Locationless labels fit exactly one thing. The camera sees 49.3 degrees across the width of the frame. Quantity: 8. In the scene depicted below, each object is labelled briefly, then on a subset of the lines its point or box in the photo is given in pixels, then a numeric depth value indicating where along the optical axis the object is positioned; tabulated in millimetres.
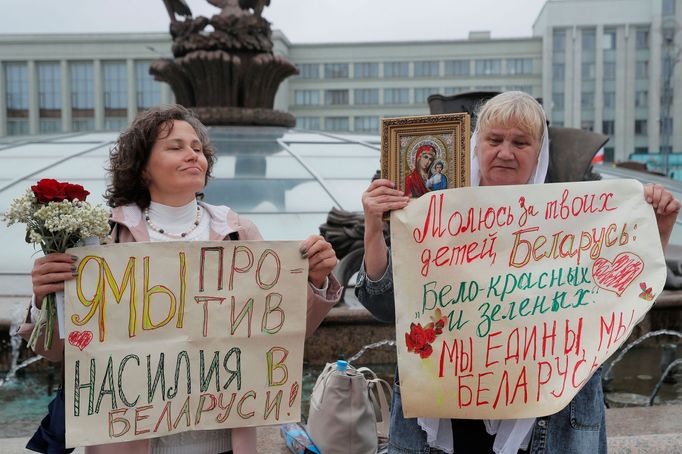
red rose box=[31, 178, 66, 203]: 1896
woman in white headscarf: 2012
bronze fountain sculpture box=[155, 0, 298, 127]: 10328
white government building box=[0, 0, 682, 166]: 61906
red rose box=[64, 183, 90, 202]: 1929
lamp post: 55094
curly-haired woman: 2113
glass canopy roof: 7273
